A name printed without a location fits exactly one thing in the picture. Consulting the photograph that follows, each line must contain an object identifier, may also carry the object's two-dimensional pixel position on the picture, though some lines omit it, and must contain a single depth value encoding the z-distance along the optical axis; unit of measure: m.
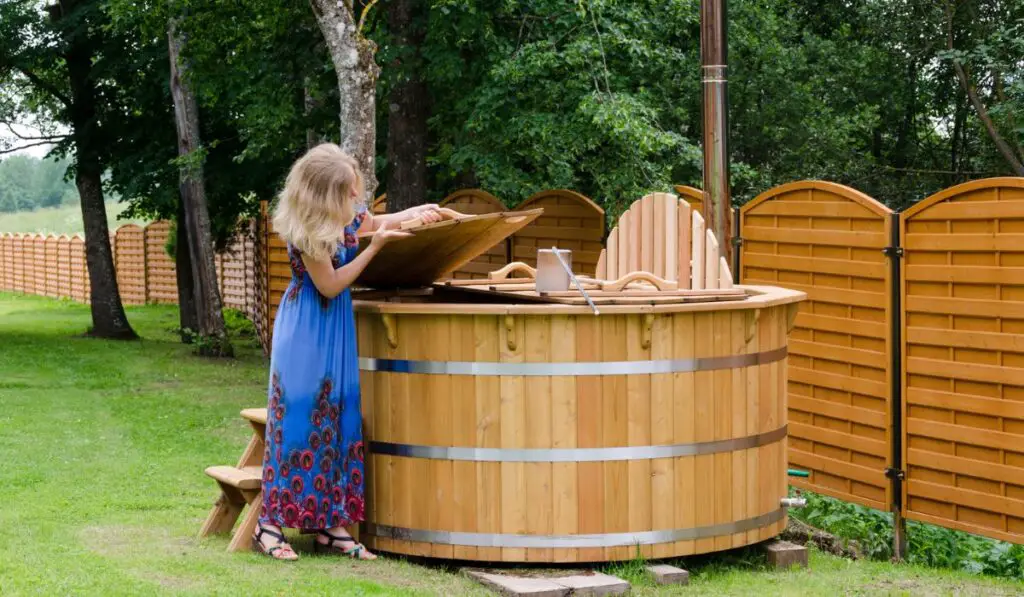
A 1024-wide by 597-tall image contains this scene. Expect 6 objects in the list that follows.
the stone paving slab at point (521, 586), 5.54
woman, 5.92
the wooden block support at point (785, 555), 6.49
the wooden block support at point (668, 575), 5.87
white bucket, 6.46
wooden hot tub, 5.84
